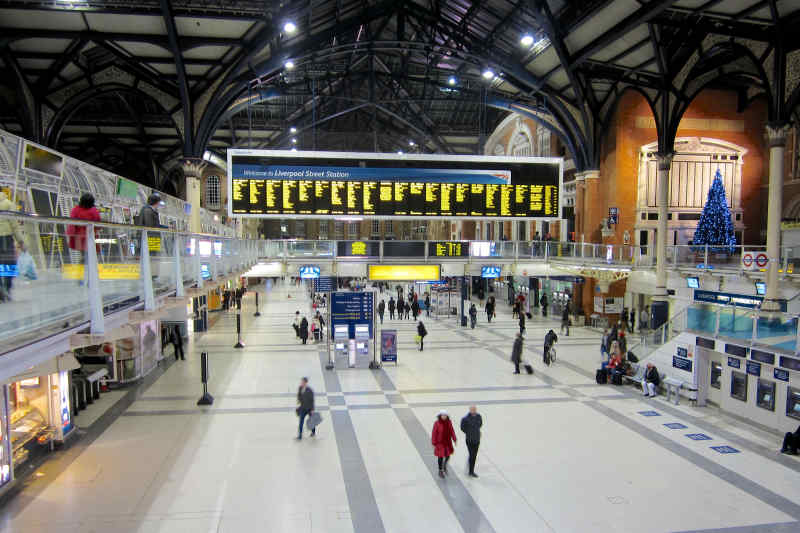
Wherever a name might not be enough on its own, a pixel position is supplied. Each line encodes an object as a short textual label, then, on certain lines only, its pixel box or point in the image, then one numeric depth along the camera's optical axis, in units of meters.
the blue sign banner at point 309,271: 22.14
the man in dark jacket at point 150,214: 7.99
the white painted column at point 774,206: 16.64
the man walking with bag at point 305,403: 11.62
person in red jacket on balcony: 6.20
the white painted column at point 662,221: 21.94
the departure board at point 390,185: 18.94
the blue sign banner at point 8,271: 3.82
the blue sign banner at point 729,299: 16.91
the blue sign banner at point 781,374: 12.23
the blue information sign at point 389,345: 19.06
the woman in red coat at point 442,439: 9.66
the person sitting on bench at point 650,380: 15.38
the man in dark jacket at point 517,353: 17.61
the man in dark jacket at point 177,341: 19.83
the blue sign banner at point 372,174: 18.89
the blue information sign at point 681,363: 15.21
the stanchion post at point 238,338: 22.22
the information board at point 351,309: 18.86
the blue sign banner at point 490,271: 22.53
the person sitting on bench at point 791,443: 11.07
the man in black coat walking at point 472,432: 9.74
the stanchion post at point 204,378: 13.95
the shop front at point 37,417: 10.30
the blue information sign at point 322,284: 36.32
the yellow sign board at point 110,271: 4.77
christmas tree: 23.20
